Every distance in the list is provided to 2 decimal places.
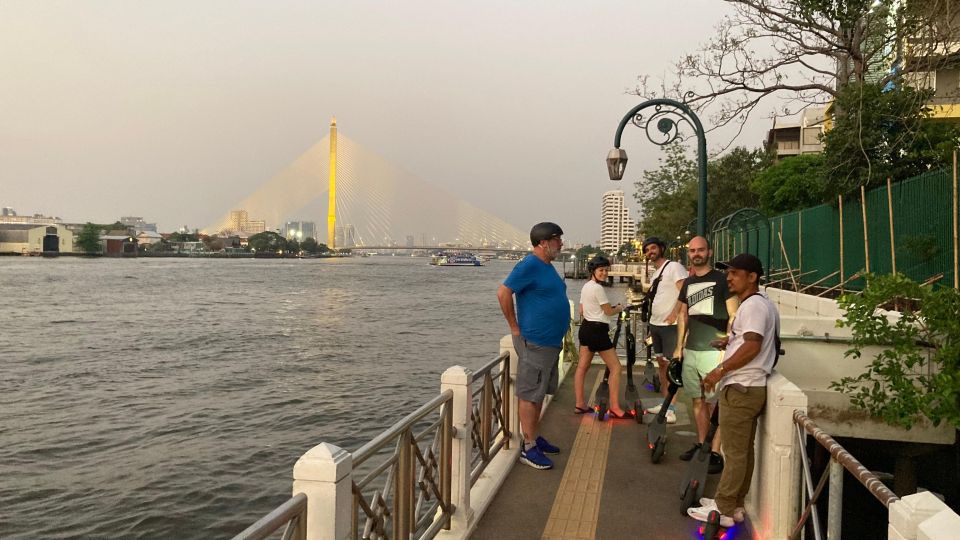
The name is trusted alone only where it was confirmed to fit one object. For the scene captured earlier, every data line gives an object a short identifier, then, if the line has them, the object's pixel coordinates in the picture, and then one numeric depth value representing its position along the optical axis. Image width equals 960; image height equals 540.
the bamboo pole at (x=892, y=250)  10.85
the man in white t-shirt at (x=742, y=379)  4.20
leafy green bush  5.63
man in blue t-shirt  5.32
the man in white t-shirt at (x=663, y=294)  6.86
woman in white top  7.02
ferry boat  164.25
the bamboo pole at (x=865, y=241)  12.24
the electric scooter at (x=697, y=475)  4.70
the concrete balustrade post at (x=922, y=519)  1.91
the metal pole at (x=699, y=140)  9.19
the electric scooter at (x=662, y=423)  5.70
